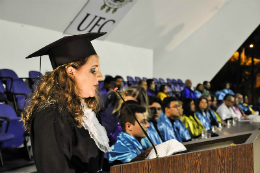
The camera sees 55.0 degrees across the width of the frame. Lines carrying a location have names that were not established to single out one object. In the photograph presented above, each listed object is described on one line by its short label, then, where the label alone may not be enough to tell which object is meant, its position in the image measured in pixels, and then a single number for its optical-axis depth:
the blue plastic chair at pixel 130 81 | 7.90
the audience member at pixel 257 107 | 9.28
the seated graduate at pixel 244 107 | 7.69
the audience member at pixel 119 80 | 5.51
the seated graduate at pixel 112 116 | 2.71
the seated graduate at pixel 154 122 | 2.97
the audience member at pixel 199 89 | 8.46
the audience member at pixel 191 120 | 4.24
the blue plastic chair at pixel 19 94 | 4.45
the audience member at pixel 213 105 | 6.16
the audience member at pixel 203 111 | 4.84
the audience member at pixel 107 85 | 4.87
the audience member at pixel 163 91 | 6.62
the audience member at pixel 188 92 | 7.92
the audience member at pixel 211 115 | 5.37
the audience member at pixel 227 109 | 6.24
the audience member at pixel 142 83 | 6.06
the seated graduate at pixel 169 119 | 3.29
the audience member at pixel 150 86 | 6.78
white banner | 6.82
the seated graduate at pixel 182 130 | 3.67
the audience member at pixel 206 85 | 9.53
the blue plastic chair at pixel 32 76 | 5.53
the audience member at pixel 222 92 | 9.23
